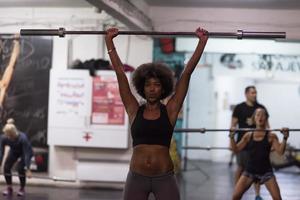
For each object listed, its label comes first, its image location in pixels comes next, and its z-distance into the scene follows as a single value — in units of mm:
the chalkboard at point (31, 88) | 7246
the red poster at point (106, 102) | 6914
